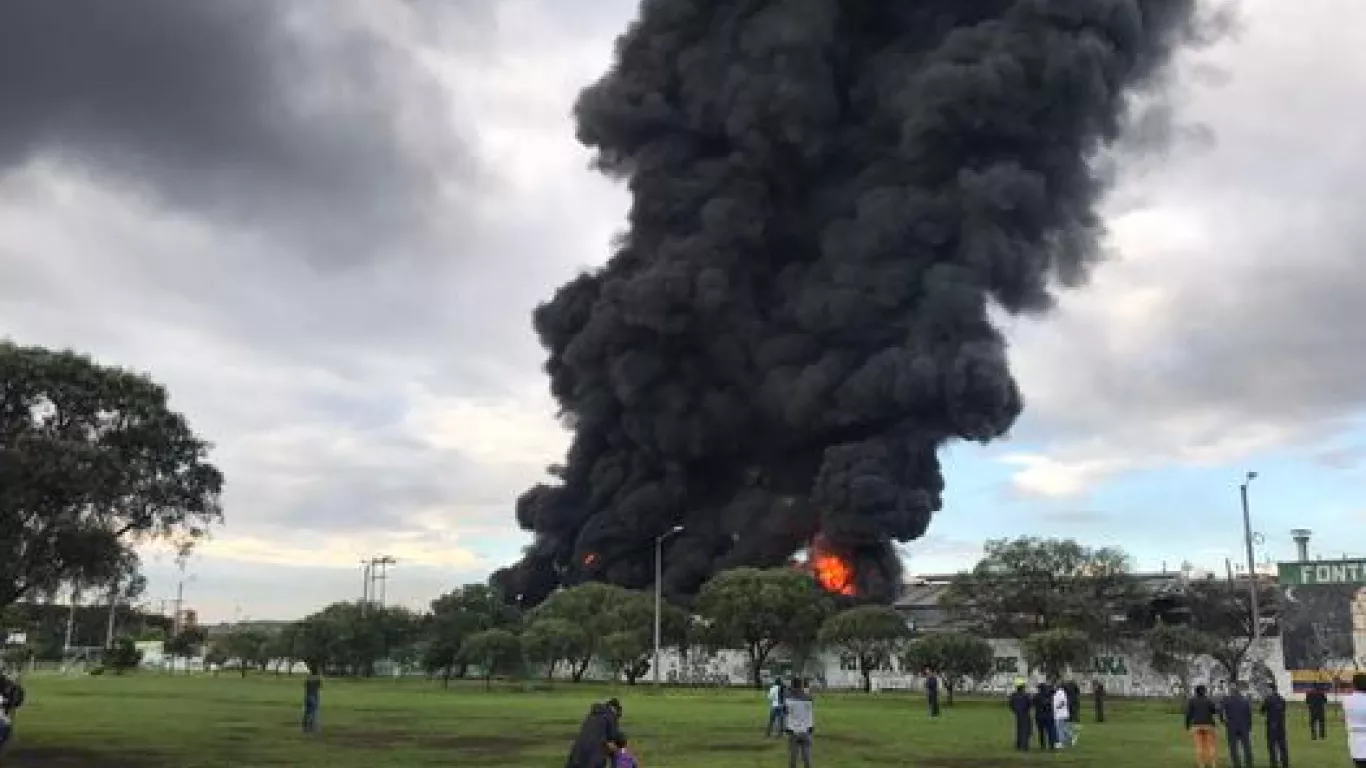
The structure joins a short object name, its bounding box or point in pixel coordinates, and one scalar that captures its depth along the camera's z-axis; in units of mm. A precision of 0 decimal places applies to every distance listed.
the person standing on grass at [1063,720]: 26969
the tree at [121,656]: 95562
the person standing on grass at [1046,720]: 27125
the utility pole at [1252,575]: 55312
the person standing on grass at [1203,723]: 21031
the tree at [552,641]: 67188
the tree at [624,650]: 66562
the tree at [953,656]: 50375
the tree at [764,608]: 65438
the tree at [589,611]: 70062
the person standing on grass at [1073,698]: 33562
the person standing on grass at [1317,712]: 31516
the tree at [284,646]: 94188
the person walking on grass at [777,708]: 29603
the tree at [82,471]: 22969
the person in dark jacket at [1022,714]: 26625
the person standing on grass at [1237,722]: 21047
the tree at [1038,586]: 69625
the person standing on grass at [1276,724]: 22125
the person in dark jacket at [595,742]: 12898
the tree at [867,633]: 61688
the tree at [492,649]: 69688
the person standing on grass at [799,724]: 20391
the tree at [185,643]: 115875
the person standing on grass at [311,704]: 29891
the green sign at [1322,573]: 61812
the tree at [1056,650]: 48594
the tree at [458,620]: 78750
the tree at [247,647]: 101625
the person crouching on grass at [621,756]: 13477
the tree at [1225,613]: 62375
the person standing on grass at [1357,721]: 12954
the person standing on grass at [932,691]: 40062
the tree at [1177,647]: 57781
